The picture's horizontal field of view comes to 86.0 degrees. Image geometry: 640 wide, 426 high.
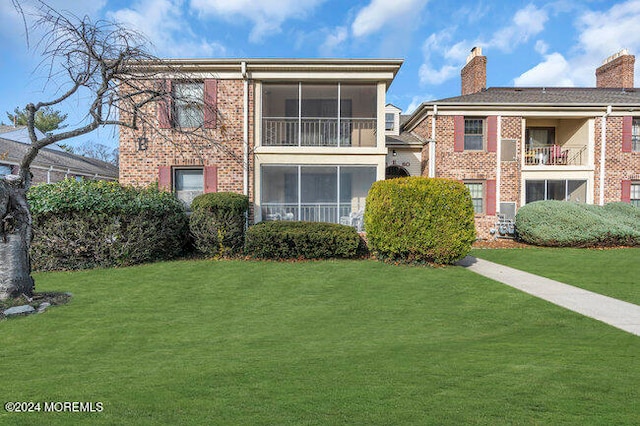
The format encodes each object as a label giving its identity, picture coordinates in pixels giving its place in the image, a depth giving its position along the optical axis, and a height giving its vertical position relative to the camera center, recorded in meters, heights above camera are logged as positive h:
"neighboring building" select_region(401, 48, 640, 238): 15.12 +2.47
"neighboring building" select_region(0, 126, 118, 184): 15.78 +2.35
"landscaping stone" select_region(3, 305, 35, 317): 5.23 -1.61
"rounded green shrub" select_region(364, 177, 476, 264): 8.90 -0.39
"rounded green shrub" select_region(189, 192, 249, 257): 9.92 -0.56
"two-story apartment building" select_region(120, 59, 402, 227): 12.19 +2.12
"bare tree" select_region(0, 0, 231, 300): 5.75 +1.91
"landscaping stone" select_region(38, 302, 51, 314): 5.49 -1.65
